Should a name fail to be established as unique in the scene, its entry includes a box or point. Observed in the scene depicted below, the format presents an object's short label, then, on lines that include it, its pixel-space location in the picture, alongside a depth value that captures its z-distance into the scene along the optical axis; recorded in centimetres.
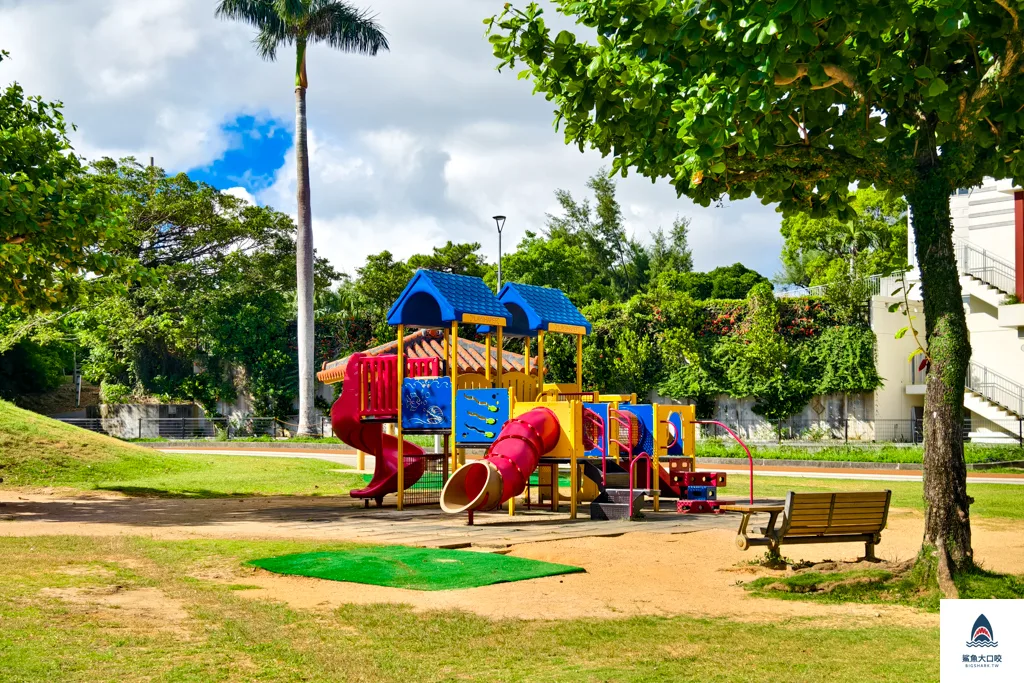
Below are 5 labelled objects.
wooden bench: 1084
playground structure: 1698
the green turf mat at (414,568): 1053
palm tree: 4441
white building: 3575
